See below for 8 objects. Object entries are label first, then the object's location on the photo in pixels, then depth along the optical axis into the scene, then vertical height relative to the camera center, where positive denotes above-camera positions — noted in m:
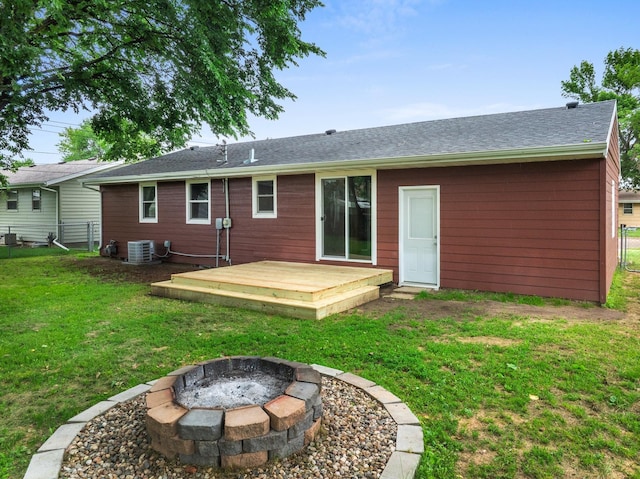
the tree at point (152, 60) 6.37 +3.02
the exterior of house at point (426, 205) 6.16 +0.40
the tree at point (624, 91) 23.44 +8.19
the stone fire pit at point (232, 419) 2.03 -1.02
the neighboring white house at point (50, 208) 16.48 +0.89
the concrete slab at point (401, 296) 6.67 -1.16
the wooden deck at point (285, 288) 5.63 -0.96
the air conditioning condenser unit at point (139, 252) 11.01 -0.66
